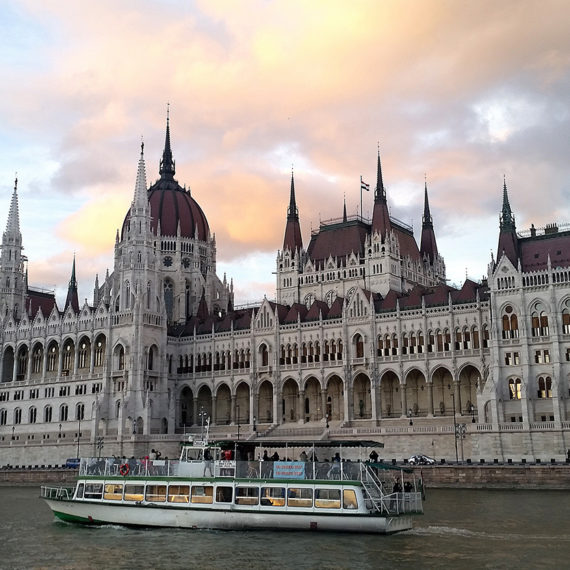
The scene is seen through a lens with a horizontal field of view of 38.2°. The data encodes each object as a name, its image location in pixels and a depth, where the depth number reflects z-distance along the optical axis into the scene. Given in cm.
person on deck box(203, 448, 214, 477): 5102
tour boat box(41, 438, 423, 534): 4703
